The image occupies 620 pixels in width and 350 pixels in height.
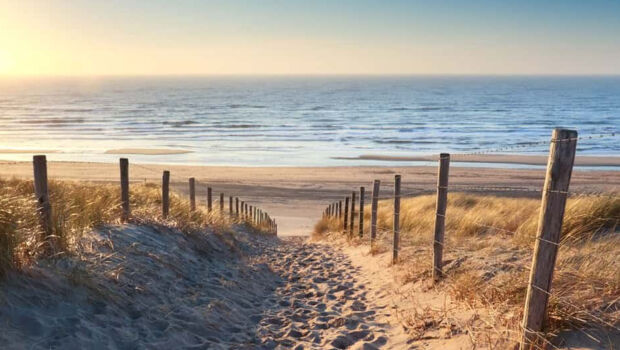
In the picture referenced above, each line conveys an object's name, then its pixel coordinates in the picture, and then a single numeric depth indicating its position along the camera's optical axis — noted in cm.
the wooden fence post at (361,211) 1335
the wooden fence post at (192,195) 1221
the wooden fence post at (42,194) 544
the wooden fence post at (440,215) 691
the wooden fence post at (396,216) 873
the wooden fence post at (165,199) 972
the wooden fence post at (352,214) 1407
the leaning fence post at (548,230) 418
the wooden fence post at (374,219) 1096
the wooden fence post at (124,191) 821
